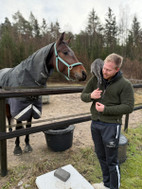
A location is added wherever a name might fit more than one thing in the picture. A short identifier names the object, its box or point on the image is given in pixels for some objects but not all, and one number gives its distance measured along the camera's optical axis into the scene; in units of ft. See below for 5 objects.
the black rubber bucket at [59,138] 7.62
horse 6.86
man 4.16
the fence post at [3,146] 5.53
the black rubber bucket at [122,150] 6.75
